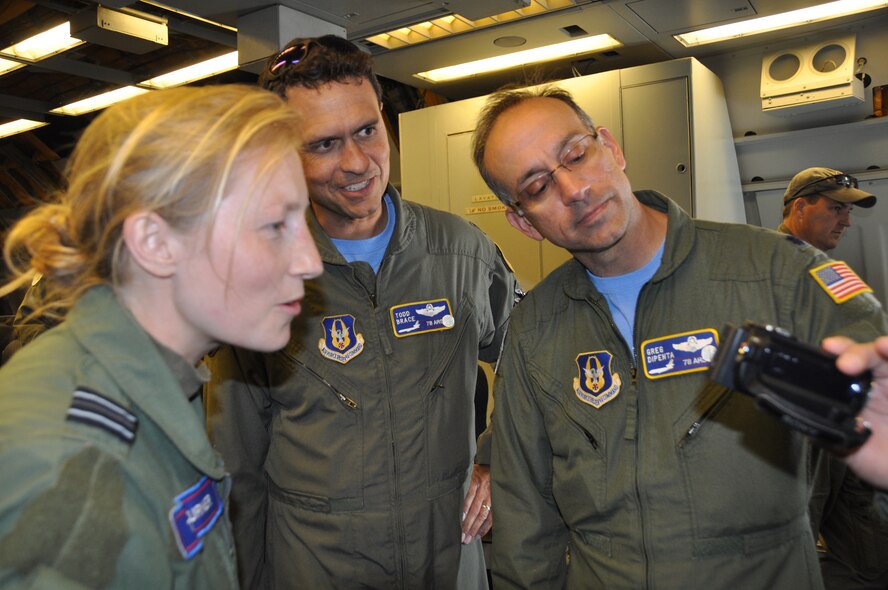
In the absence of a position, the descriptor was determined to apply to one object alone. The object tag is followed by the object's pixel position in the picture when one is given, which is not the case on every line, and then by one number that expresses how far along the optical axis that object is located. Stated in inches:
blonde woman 32.4
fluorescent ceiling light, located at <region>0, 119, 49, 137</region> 244.1
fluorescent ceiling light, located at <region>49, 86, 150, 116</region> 207.5
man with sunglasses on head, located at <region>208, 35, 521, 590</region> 71.5
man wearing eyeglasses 55.1
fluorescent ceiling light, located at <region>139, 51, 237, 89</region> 180.5
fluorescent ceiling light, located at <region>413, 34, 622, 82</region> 153.5
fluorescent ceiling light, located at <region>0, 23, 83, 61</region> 154.8
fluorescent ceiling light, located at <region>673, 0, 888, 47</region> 135.1
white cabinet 147.0
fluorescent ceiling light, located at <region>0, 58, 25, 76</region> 173.8
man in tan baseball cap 144.6
